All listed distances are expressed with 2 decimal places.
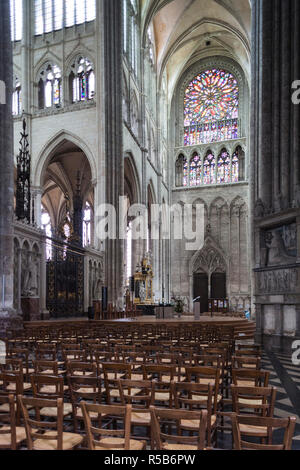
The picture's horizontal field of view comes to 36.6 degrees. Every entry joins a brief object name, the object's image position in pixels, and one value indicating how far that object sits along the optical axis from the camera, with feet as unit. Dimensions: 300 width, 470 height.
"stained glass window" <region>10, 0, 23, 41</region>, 111.34
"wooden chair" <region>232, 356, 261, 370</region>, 21.52
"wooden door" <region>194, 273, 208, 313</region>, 151.43
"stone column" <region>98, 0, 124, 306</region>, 98.17
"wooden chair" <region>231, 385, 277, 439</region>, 13.71
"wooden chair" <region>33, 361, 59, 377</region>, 20.18
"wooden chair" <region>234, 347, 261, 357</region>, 23.66
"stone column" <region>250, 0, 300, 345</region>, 51.16
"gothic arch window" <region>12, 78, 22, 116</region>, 109.91
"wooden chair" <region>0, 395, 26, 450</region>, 13.01
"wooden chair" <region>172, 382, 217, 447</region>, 14.38
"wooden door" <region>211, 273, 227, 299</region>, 149.31
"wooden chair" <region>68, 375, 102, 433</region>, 16.49
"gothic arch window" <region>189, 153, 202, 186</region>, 159.74
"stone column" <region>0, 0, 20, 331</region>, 51.37
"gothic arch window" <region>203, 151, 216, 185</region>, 157.58
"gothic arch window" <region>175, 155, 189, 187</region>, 161.99
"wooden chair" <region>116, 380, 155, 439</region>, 15.33
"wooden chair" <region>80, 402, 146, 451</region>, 11.69
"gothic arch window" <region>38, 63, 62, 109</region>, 107.86
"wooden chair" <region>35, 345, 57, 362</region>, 25.40
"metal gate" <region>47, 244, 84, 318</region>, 77.61
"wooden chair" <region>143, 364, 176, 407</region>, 17.53
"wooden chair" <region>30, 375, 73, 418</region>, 16.69
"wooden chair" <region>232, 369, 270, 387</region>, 17.80
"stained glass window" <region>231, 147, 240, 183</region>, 154.81
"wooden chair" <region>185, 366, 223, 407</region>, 17.41
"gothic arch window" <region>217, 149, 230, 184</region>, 156.04
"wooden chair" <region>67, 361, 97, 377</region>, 18.78
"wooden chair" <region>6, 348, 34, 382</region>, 23.71
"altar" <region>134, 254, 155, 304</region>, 105.81
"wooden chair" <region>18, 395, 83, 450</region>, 12.40
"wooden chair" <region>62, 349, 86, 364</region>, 22.39
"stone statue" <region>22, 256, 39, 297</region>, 66.02
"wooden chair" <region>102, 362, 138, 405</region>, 18.04
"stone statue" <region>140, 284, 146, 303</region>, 118.28
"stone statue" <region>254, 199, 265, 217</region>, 55.16
